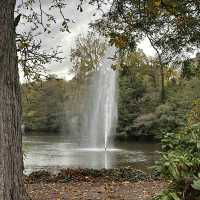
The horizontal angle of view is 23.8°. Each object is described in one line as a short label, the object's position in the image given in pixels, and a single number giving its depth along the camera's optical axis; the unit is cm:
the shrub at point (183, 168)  303
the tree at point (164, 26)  856
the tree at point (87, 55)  4650
